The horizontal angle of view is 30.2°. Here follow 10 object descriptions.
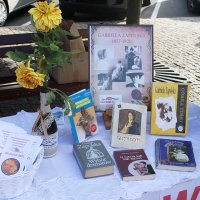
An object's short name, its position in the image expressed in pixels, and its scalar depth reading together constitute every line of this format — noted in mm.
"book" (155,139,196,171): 1648
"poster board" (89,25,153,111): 1992
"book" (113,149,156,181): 1562
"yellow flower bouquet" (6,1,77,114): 1435
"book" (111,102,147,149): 1797
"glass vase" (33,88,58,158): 1604
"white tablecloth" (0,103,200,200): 1465
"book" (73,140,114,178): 1547
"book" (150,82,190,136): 1923
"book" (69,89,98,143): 1784
